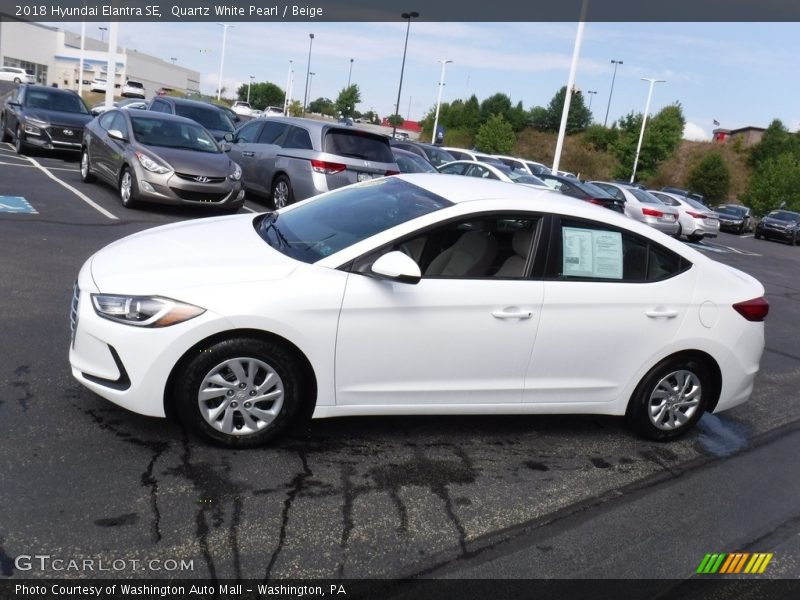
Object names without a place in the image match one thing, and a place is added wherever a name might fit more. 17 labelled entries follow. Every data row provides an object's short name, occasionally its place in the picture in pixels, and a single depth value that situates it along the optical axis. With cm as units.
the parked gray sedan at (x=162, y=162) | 1123
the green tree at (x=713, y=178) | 5697
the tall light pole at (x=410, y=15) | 5297
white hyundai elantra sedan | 392
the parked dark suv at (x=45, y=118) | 1592
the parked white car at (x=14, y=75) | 6006
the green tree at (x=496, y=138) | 6316
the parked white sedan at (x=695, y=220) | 2281
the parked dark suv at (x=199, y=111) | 1769
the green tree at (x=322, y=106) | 12154
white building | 8450
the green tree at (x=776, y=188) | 4681
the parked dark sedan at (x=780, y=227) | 3186
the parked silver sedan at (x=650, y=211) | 2122
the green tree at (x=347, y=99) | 8544
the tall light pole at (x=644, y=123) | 5465
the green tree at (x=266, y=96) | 11256
